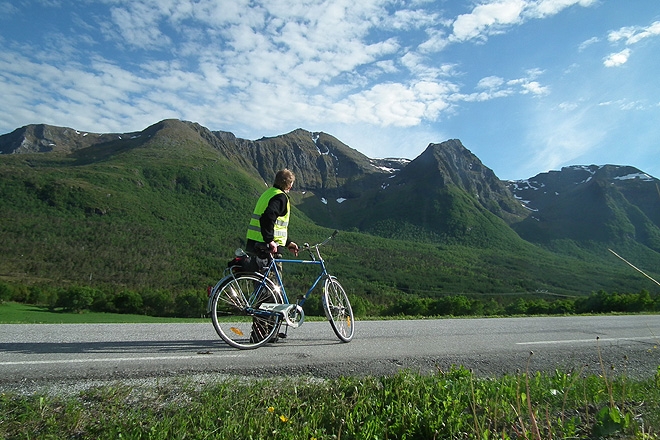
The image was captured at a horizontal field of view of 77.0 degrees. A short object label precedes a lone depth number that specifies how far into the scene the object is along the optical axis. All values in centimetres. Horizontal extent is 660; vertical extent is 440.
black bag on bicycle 528
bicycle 508
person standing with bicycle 540
